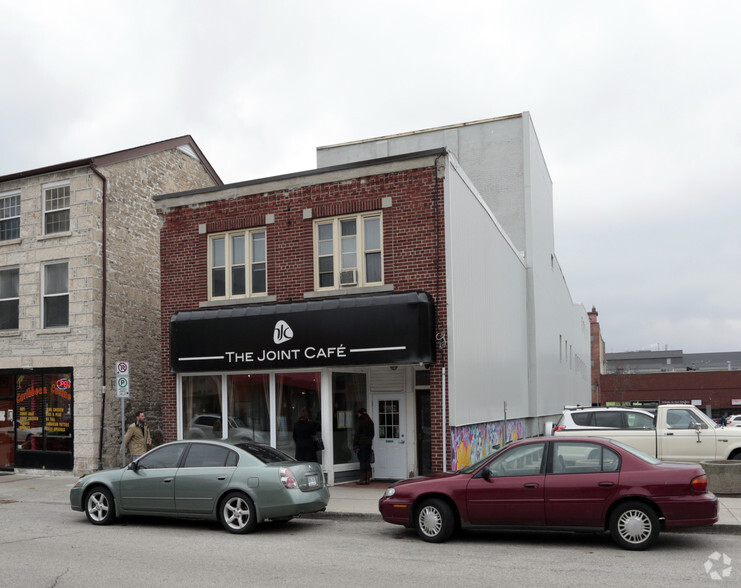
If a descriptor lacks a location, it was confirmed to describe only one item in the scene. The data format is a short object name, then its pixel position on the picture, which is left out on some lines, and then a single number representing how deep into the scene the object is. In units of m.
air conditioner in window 16.78
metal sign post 16.62
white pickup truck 15.63
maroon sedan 9.40
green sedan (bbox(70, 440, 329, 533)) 11.16
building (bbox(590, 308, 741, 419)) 71.62
